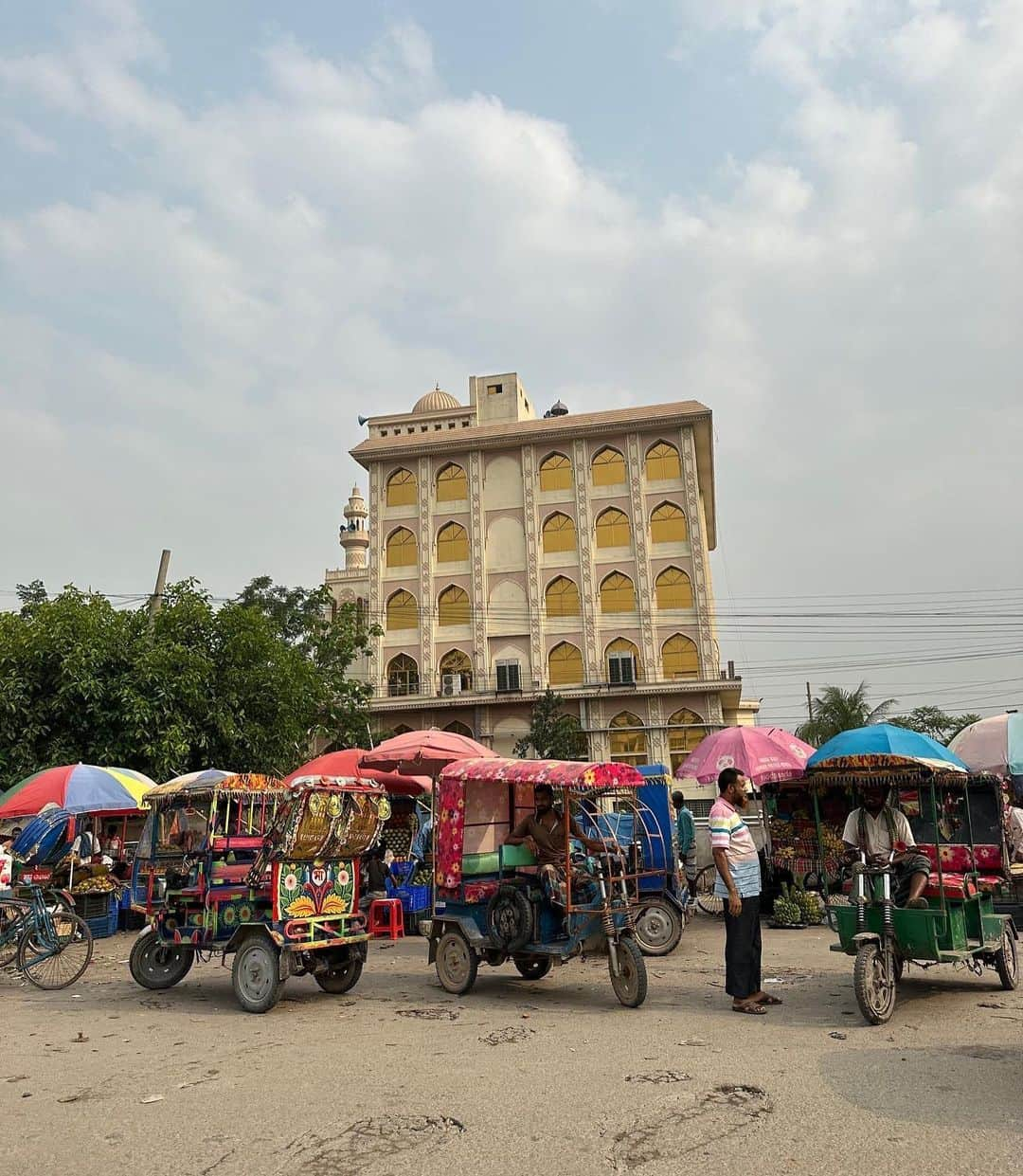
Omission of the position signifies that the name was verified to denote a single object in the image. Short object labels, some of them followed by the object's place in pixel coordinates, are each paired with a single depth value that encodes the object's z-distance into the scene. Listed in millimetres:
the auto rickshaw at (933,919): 6887
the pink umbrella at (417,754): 15453
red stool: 8812
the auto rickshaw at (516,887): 7996
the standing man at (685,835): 13891
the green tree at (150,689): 19266
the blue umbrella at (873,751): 10352
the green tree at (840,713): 37031
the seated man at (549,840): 8141
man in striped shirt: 7293
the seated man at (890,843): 7414
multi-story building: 40938
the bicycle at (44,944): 9641
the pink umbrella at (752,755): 15734
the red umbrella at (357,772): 15602
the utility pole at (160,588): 22359
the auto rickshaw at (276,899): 8164
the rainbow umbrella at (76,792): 14562
